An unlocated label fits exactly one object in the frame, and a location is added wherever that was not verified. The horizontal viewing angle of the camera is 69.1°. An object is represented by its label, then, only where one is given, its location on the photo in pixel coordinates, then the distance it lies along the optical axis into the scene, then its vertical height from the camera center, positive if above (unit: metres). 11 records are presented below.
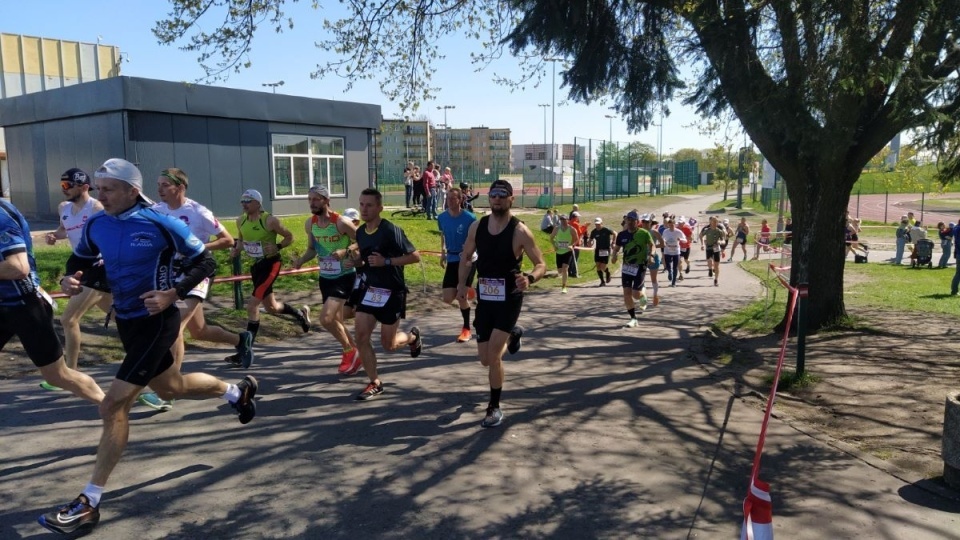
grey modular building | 20.62 +1.97
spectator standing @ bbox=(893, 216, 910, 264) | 23.77 -1.53
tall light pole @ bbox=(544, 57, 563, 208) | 39.72 +2.05
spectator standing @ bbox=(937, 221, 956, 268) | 21.39 -1.43
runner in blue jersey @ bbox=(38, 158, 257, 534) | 4.11 -0.50
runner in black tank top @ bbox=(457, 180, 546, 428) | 5.85 -0.69
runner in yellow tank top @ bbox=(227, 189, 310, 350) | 7.93 -0.53
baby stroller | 22.30 -1.93
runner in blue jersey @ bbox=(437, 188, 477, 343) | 9.18 -0.47
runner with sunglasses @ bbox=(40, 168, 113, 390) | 6.38 -0.30
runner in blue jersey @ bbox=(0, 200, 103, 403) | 4.52 -0.69
